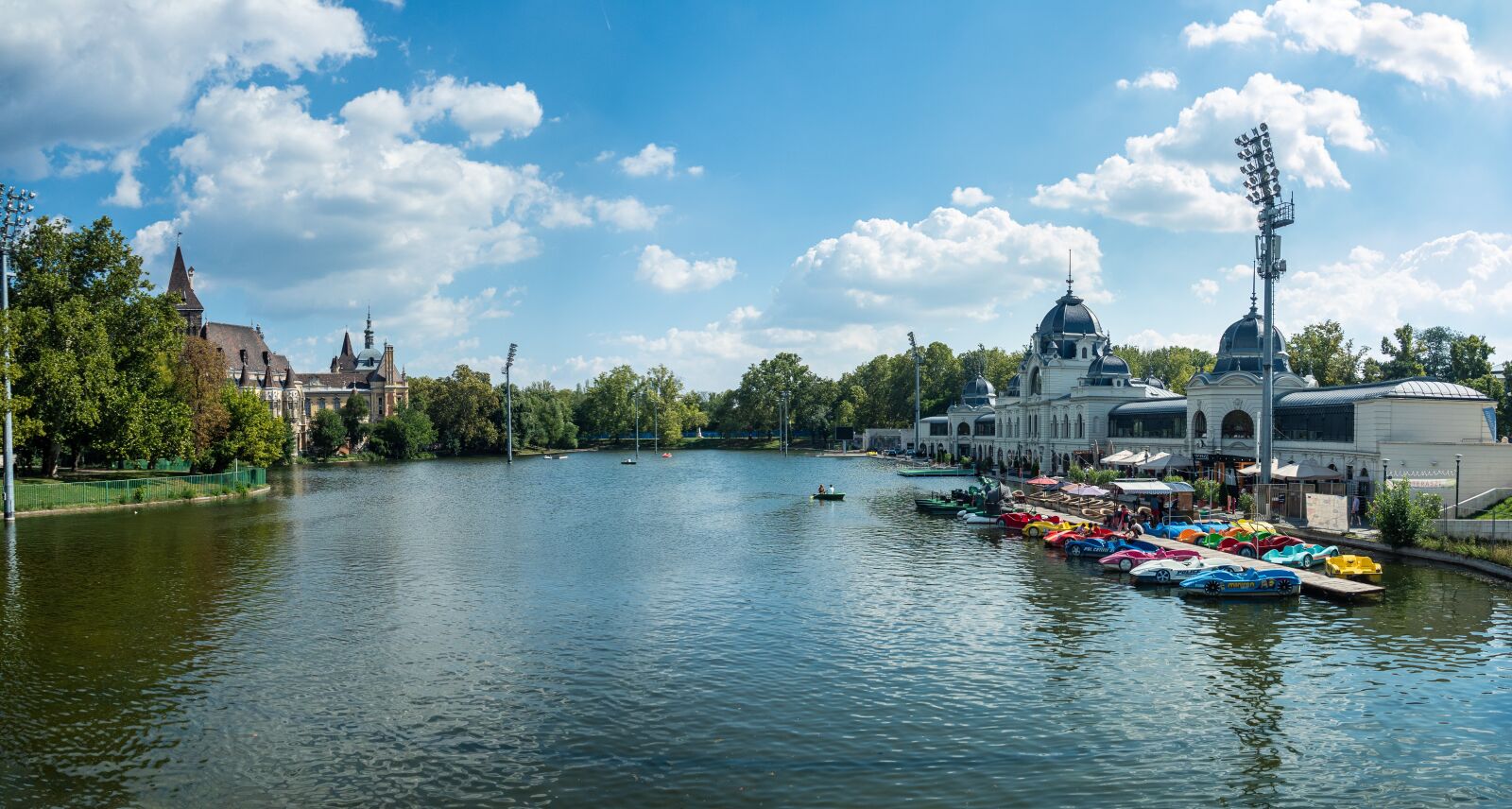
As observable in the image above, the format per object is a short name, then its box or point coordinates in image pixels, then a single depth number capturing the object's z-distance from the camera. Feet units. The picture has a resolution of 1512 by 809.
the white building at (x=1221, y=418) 155.02
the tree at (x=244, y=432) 242.78
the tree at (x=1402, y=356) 267.59
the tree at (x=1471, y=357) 255.29
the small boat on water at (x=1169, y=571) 110.83
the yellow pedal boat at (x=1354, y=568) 110.73
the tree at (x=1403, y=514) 121.60
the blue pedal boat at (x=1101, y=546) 129.29
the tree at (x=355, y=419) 450.71
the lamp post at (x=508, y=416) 441.85
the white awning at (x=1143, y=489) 161.99
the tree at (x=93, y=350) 176.86
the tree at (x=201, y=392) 225.35
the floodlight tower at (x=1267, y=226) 154.20
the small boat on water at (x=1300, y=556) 117.50
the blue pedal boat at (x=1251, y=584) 104.73
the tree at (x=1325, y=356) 290.76
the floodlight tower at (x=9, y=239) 162.61
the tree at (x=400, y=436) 435.53
